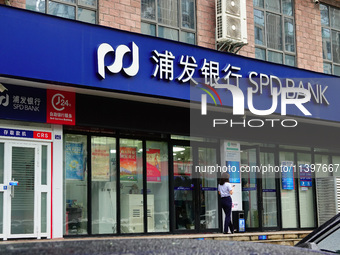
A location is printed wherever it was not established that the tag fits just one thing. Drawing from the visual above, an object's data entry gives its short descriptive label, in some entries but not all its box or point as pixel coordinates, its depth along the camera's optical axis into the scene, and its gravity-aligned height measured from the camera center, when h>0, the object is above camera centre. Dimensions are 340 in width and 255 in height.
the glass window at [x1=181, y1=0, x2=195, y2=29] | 15.44 +4.98
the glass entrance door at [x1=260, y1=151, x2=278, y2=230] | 16.78 +0.04
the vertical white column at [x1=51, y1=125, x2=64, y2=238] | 12.41 +0.29
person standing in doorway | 14.52 +0.00
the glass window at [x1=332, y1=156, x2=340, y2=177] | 18.69 +0.94
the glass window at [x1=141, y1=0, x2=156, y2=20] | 14.56 +4.82
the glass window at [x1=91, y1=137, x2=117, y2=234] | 13.30 +0.28
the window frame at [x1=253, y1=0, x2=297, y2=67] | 17.14 +4.98
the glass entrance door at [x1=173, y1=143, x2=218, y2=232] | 14.88 +0.20
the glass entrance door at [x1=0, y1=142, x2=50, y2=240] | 11.95 +0.16
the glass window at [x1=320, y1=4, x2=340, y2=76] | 18.73 +5.19
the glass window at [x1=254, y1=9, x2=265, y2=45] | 17.02 +5.06
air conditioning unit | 15.09 +4.63
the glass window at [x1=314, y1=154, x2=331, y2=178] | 18.25 +1.06
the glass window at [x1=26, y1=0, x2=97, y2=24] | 12.75 +4.37
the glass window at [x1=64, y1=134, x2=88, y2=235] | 12.83 +0.27
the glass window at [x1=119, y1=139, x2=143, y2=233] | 13.81 +0.25
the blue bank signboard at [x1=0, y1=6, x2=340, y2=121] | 11.05 +3.03
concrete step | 14.28 -1.10
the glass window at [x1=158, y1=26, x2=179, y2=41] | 14.89 +4.31
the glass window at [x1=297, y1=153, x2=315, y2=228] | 17.70 +0.03
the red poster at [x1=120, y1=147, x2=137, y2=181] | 13.89 +0.80
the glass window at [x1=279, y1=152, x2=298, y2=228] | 17.27 +0.01
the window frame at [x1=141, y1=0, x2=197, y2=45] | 14.65 +4.51
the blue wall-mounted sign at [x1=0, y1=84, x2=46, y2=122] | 11.88 +2.01
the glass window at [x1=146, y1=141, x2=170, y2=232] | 14.33 +0.25
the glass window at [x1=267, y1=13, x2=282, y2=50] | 17.36 +5.02
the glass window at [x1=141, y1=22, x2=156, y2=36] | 14.52 +4.31
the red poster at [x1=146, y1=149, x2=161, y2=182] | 14.39 +0.79
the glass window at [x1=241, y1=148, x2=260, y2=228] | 16.34 +0.11
